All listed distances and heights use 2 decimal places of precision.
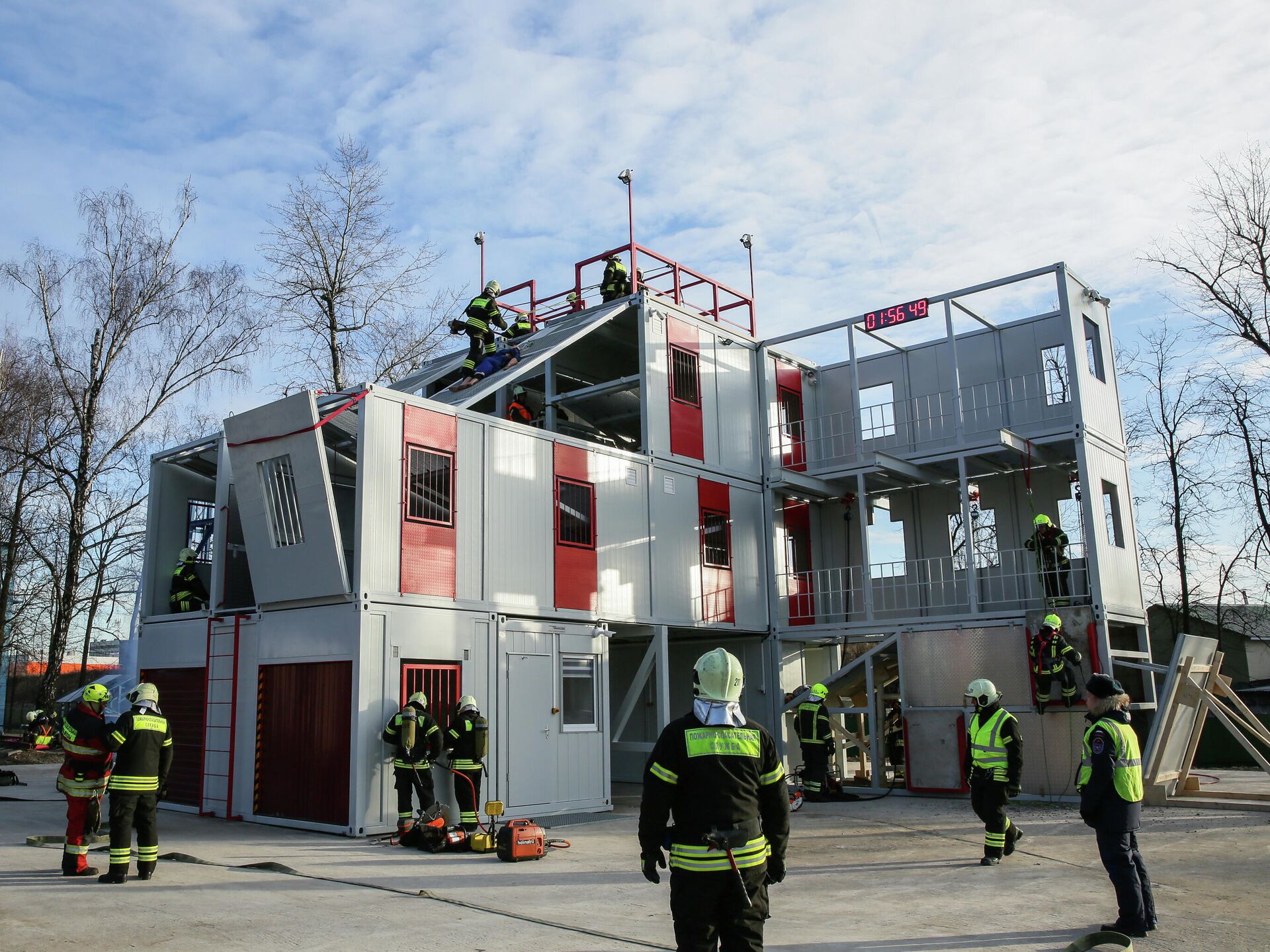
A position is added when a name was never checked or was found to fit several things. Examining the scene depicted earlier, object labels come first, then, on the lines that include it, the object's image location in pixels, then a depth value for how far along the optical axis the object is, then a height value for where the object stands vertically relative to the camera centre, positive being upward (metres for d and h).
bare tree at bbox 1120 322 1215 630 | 29.31 +4.57
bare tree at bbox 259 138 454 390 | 27.06 +10.62
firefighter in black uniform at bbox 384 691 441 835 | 12.09 -0.76
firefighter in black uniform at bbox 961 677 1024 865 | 10.12 -1.02
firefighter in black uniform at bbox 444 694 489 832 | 12.07 -0.80
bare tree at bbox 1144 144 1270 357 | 24.30 +9.11
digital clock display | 17.62 +6.27
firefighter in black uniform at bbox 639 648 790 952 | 4.84 -0.67
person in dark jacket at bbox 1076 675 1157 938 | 6.98 -0.99
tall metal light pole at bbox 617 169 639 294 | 18.80 +8.88
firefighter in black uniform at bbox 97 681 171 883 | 9.14 -0.76
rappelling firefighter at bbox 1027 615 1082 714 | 15.20 +0.10
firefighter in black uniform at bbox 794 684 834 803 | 15.32 -0.95
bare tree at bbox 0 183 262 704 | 26.14 +8.65
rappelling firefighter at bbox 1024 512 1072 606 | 16.27 +1.82
